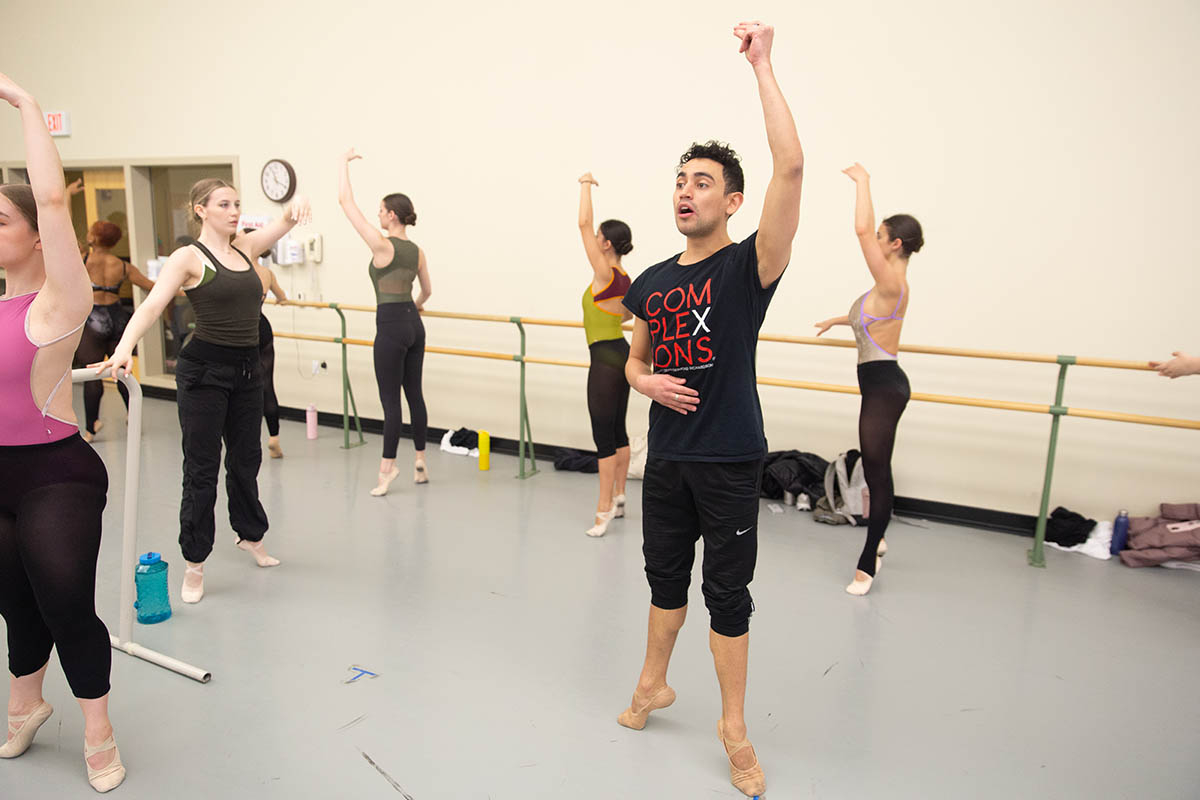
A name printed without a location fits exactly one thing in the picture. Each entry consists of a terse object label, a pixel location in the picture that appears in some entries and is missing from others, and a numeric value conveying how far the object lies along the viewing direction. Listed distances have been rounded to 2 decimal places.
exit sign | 7.91
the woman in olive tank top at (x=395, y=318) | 4.68
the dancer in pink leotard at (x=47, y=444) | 1.87
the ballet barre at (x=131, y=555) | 2.56
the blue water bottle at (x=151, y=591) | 3.07
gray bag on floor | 4.60
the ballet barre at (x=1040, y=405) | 3.90
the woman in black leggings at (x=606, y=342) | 4.10
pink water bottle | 6.30
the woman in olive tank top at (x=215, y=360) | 3.05
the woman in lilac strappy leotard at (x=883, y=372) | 3.49
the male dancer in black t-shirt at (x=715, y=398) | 2.12
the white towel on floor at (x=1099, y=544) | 4.23
